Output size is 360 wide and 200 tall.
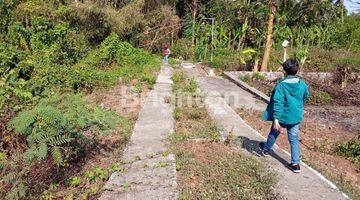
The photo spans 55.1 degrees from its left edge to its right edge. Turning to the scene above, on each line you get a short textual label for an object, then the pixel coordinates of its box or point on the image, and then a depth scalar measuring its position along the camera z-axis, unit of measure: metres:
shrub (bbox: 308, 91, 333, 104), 9.52
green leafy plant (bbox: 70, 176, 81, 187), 3.93
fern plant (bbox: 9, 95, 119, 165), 3.75
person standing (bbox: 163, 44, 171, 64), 16.18
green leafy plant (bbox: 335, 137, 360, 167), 5.45
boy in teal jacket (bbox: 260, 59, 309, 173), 4.37
